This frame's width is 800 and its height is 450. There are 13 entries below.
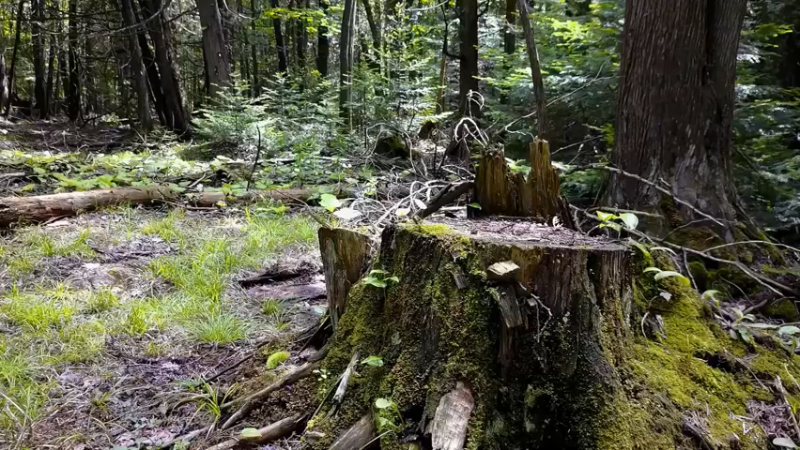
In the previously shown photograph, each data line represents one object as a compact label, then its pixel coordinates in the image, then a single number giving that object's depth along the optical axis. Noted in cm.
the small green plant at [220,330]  307
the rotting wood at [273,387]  231
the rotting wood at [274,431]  210
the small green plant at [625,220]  242
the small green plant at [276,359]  253
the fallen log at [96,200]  493
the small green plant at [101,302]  336
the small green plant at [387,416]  189
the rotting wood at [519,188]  256
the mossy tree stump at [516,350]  182
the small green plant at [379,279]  218
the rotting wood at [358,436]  192
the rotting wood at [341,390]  211
